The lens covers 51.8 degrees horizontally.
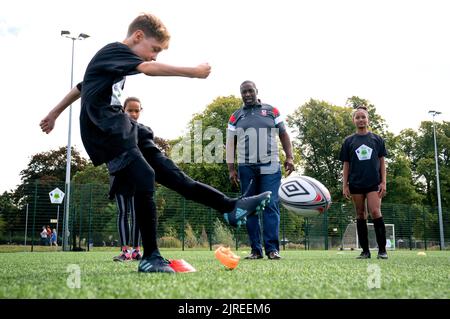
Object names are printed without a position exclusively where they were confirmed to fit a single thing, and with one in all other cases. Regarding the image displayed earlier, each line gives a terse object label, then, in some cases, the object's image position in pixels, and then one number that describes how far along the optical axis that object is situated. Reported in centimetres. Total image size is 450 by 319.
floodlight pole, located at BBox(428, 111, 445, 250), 2633
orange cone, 360
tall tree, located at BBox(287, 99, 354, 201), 3628
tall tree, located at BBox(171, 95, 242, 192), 3008
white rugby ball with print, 582
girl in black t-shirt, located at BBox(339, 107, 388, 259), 647
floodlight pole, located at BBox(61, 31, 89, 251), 1677
